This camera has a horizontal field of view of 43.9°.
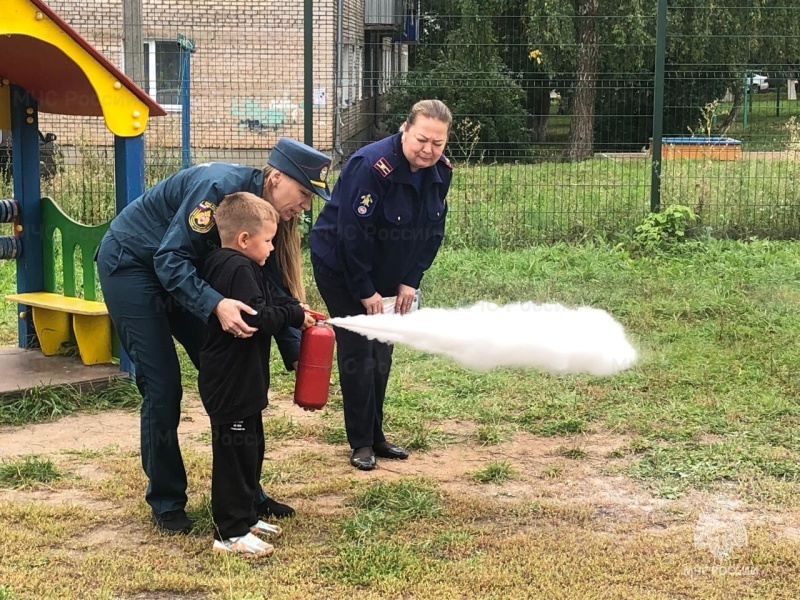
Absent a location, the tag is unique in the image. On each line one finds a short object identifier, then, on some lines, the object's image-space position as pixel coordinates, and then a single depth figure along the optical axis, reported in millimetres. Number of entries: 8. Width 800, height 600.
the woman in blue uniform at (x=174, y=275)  3789
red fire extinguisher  4070
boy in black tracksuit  3762
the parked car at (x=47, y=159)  11055
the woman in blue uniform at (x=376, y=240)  4891
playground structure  5691
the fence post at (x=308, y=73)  9992
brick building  15875
